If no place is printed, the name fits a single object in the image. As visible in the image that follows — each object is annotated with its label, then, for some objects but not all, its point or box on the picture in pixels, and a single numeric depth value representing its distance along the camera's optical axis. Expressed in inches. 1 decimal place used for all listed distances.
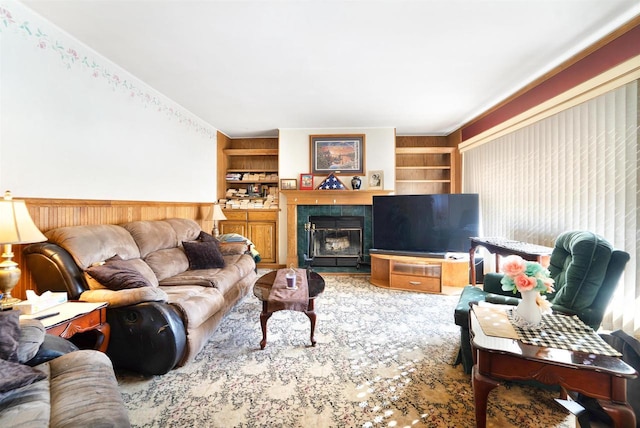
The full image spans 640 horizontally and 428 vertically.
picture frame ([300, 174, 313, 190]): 187.0
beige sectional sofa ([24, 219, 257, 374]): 70.3
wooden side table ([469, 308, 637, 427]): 41.8
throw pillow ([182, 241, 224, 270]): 121.3
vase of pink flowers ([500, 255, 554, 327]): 54.6
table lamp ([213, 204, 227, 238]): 172.6
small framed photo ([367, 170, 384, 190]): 184.5
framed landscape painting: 185.9
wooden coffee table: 86.0
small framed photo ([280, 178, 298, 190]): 189.0
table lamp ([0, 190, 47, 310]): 56.8
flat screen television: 147.0
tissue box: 59.8
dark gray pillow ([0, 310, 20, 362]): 43.2
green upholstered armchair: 61.7
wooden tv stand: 146.7
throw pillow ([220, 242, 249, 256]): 145.6
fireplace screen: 186.2
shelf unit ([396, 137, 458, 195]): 197.0
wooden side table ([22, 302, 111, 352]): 58.9
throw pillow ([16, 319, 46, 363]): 45.9
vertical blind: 75.6
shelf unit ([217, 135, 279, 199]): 200.7
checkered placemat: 48.8
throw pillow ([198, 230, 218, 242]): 138.8
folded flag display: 182.7
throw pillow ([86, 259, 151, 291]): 74.2
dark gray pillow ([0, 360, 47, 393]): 38.7
